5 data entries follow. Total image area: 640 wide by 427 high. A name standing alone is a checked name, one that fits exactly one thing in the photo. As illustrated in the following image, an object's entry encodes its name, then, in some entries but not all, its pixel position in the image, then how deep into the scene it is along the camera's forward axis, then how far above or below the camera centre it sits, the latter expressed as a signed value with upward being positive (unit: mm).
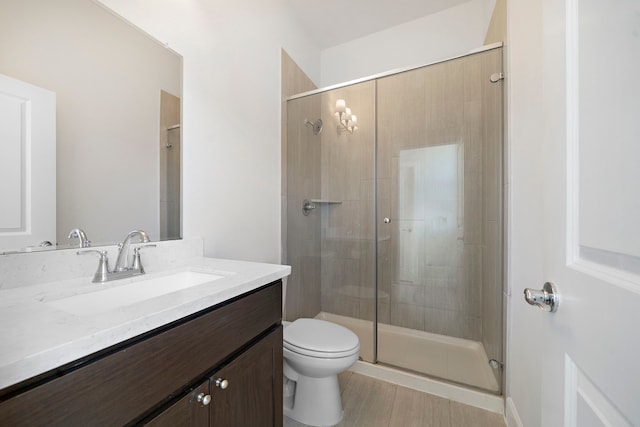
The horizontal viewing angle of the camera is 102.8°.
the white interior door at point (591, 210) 317 +4
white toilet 1230 -779
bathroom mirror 782 +398
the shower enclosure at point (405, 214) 1684 -5
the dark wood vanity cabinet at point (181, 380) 403 -345
